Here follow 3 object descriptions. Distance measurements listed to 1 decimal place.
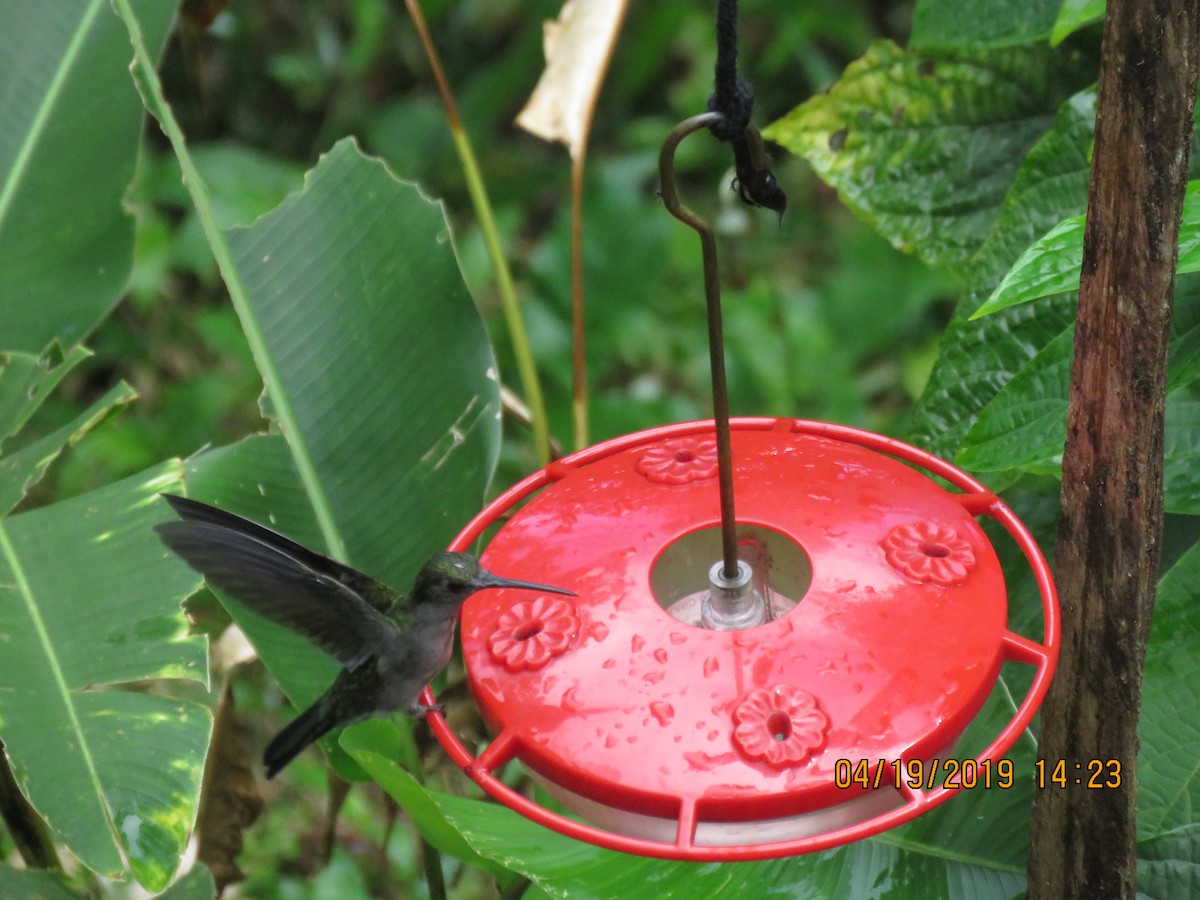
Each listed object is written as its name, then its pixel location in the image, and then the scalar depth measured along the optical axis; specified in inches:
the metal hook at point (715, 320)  92.3
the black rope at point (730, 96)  92.3
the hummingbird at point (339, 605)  95.8
